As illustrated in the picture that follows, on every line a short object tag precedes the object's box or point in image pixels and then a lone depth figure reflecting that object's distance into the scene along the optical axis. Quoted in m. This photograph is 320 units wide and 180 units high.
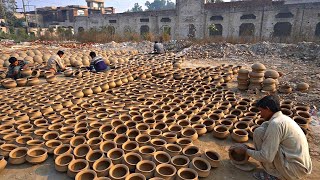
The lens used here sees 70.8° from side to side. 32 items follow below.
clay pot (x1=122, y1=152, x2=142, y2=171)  3.16
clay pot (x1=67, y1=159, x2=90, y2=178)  3.04
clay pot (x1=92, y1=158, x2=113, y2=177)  3.01
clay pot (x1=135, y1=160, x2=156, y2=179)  2.98
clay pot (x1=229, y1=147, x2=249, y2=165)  3.15
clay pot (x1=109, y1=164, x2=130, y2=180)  3.01
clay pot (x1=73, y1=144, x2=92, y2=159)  3.47
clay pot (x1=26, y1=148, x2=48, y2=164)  3.31
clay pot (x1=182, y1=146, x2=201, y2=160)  3.41
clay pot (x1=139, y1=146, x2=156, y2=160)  3.33
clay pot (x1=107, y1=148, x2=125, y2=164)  3.37
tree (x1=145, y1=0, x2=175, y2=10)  84.25
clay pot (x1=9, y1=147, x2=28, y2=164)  3.33
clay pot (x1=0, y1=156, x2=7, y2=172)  3.20
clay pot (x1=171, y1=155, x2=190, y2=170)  3.20
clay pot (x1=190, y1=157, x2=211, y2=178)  3.01
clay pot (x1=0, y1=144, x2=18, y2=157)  3.45
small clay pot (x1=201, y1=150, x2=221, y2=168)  3.22
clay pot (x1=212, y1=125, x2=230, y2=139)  3.99
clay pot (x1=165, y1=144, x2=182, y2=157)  3.42
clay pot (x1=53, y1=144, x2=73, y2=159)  3.46
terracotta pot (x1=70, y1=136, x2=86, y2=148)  3.76
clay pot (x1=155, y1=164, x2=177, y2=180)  2.91
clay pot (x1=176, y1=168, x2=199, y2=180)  2.95
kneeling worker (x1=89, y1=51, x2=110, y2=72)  8.41
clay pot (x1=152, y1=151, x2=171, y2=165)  3.27
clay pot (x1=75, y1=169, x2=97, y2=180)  2.97
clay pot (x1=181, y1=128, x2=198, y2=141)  3.94
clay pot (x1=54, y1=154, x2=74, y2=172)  3.17
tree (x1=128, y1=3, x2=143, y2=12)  74.06
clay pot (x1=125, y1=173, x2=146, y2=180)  2.91
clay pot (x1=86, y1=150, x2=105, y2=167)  3.35
